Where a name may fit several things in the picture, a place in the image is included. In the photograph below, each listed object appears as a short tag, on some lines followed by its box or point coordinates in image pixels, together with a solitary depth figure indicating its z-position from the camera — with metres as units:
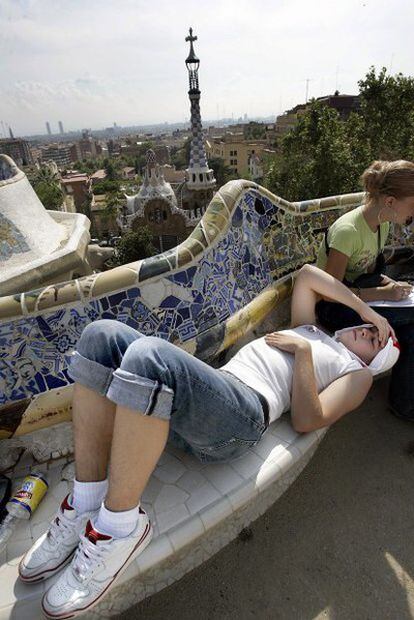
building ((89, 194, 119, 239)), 39.72
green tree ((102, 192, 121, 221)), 37.41
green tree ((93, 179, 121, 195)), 56.38
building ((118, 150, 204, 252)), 26.97
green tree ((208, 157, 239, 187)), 59.16
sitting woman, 2.52
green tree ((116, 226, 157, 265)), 22.91
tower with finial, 27.06
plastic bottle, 1.79
